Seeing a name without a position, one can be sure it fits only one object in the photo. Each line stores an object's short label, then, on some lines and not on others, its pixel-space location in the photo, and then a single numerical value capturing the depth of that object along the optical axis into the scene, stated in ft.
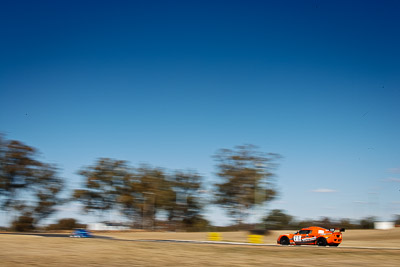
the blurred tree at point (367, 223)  235.93
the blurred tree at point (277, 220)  239.09
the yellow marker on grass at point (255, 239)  119.96
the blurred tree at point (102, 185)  258.16
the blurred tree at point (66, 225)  245.45
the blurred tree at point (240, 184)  248.73
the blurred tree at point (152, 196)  273.75
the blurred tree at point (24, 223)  223.92
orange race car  99.30
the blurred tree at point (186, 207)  278.46
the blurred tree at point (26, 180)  218.59
